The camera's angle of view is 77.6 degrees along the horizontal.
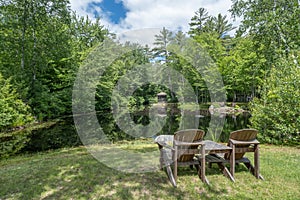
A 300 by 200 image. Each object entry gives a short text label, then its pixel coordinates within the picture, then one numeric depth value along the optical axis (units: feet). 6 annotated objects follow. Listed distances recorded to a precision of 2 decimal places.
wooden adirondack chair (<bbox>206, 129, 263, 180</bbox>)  9.54
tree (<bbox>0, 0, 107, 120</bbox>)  38.24
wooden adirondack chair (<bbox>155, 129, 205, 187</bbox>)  8.86
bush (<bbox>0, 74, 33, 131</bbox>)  31.12
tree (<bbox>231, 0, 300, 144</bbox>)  18.65
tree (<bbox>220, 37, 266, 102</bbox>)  58.29
